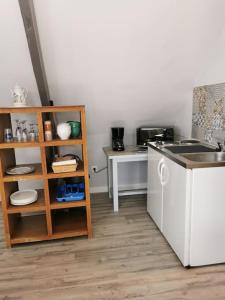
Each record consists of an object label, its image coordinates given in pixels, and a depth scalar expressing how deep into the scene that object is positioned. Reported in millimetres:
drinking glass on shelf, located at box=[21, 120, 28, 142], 2312
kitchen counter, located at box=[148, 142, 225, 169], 1759
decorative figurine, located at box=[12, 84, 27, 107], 2350
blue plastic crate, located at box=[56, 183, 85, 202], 2414
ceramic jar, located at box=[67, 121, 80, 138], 2350
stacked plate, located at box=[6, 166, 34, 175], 2316
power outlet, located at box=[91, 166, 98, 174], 3592
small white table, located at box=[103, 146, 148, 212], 2957
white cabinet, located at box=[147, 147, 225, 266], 1809
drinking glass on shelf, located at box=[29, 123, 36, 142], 2337
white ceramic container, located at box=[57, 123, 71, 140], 2252
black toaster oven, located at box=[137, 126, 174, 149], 3285
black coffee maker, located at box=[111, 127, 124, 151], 3189
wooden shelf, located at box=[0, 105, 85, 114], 2121
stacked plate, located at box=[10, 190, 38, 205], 2348
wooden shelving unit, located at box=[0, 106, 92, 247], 2188
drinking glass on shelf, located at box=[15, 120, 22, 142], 2318
